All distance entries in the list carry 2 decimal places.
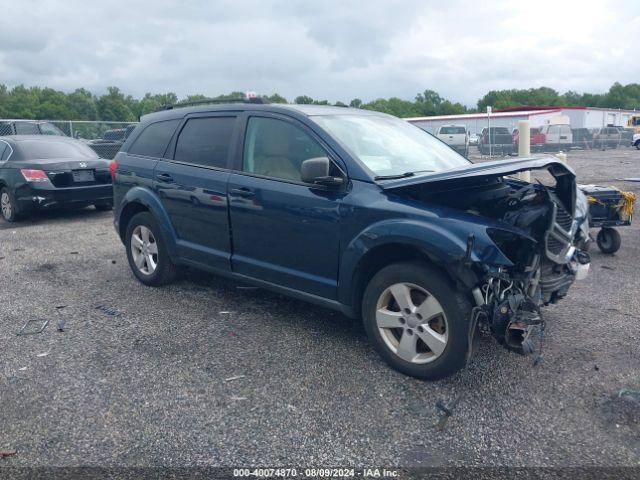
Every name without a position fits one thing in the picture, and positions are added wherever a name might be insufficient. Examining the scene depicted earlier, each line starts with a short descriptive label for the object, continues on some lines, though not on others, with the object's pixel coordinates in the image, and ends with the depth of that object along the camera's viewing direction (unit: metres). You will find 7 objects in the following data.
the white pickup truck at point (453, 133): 32.41
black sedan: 9.86
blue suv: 3.68
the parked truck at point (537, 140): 31.43
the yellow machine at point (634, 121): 46.70
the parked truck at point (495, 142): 29.00
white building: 41.12
